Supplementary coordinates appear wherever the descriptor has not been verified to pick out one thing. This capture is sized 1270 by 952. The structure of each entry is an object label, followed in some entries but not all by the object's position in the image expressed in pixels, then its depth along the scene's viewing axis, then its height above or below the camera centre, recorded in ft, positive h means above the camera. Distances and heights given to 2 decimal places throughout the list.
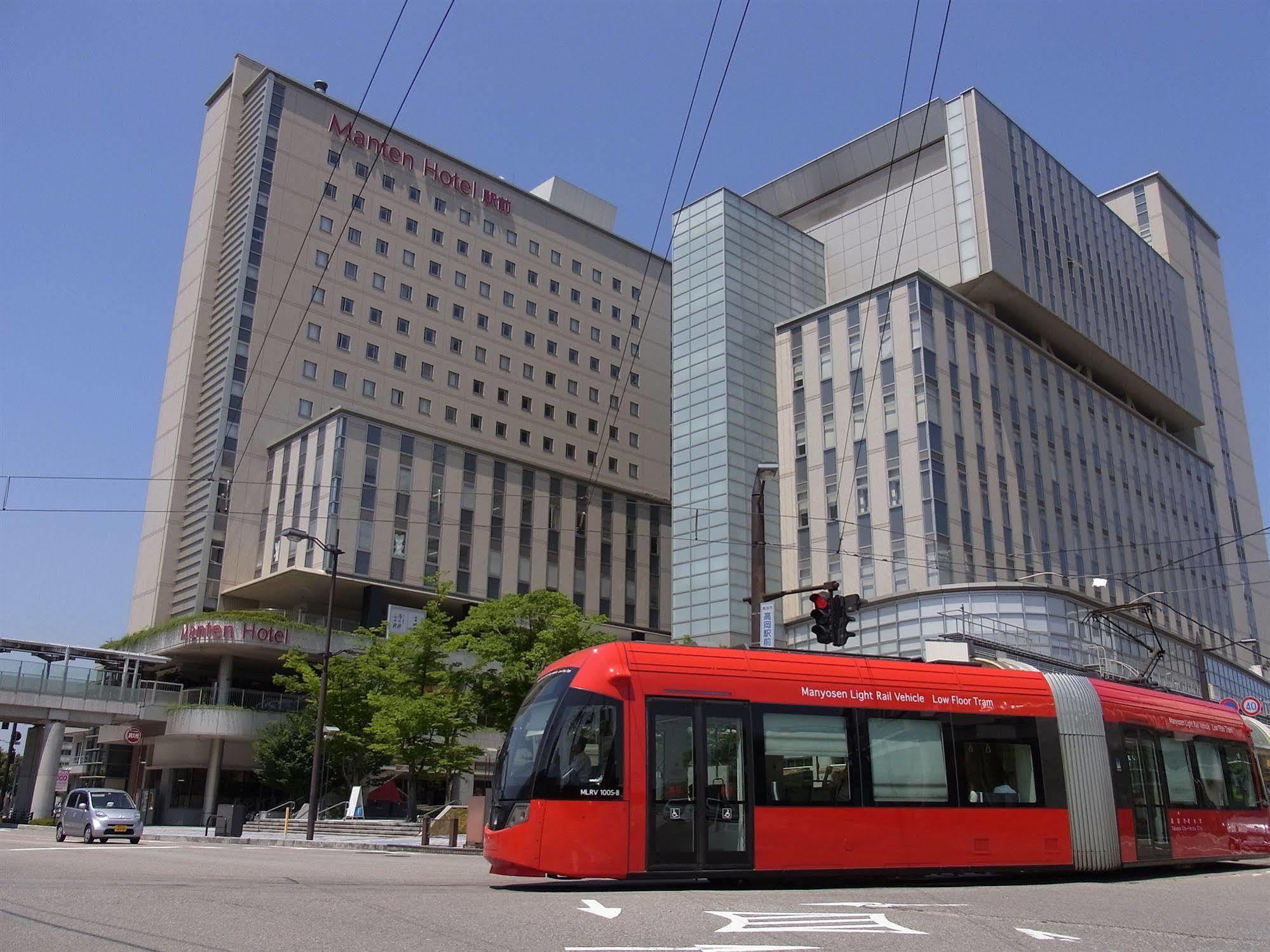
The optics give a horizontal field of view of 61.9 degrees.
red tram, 42.65 +0.95
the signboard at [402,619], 181.16 +27.91
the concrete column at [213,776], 175.61 +1.33
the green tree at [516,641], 127.54 +17.45
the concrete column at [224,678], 182.70 +17.88
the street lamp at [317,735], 107.14 +5.19
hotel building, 203.62 +86.04
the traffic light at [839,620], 64.34 +10.09
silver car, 90.07 -2.82
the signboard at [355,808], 136.36 -2.68
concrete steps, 120.26 -4.91
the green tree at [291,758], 156.56 +3.95
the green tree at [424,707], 129.08 +9.46
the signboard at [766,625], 67.15 +10.29
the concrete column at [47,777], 163.53 +0.70
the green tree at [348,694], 145.59 +12.25
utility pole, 67.72 +14.16
